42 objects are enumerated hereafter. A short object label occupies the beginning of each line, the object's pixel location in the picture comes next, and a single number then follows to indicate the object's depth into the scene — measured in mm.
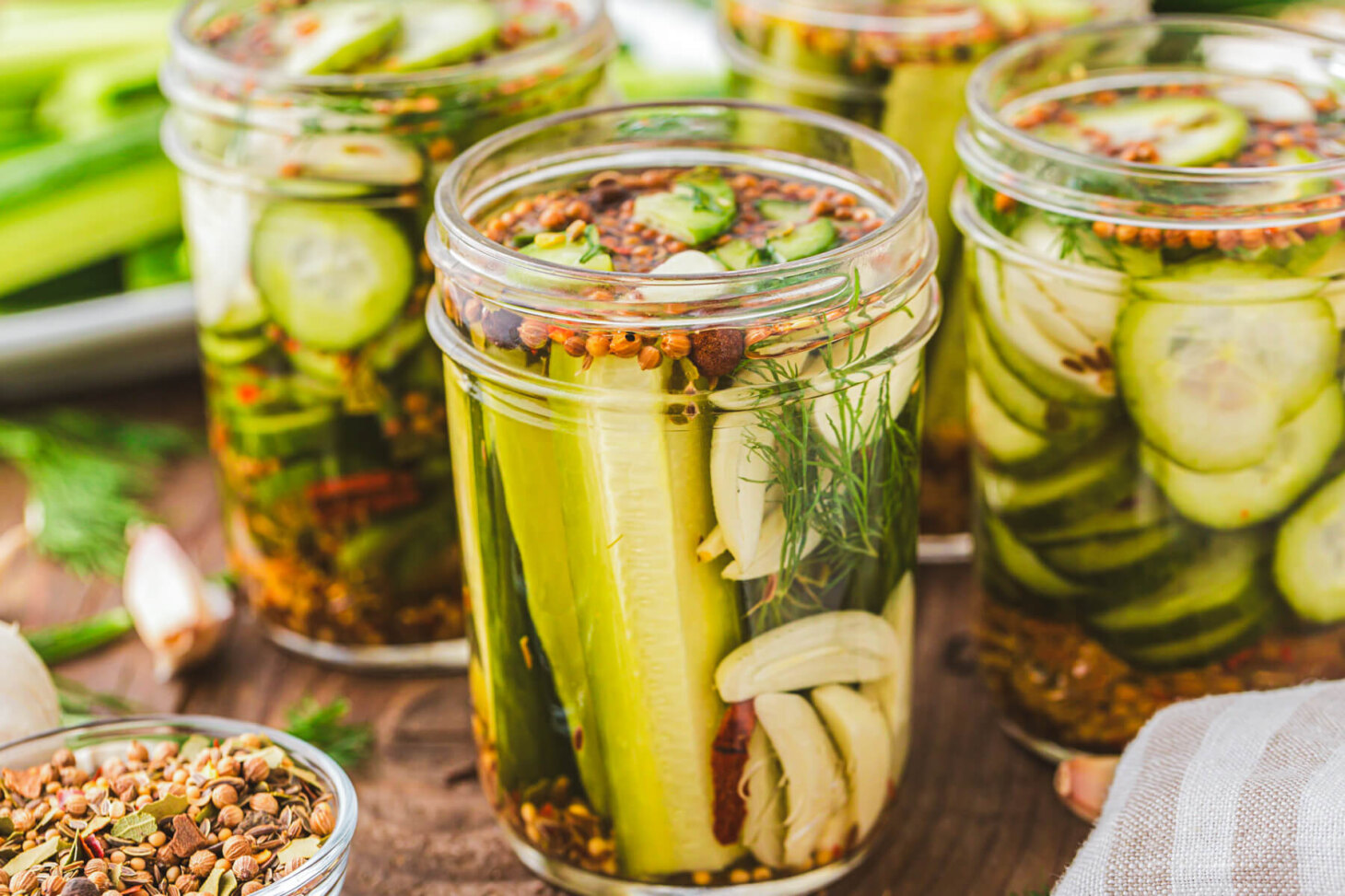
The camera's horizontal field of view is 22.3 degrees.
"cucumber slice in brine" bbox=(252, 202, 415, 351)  646
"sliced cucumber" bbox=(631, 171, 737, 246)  596
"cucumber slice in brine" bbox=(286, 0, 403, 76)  649
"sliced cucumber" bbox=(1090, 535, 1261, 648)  618
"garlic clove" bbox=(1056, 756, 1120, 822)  625
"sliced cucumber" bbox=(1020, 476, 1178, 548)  619
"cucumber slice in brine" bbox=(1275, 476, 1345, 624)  614
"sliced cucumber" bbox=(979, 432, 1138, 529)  619
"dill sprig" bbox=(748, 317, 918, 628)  577
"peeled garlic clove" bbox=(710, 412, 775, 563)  573
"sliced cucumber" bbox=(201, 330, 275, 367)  666
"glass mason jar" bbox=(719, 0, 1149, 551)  679
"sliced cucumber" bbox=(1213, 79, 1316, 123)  647
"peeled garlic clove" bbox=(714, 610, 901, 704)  589
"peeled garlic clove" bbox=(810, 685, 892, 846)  601
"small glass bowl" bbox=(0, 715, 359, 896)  594
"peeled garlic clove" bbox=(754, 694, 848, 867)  594
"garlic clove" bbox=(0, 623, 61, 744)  619
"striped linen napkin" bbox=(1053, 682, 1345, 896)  569
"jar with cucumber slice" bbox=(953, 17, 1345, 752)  600
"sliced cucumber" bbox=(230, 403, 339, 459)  667
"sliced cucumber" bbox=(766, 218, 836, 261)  590
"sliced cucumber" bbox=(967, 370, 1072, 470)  628
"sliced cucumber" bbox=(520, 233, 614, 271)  585
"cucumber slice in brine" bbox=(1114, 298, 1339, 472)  601
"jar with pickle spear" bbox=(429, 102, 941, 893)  572
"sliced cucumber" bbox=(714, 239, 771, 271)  587
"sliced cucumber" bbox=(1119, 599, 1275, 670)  622
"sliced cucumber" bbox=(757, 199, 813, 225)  608
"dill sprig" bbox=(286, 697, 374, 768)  659
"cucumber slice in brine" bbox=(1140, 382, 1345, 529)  608
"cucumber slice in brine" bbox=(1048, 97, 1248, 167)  622
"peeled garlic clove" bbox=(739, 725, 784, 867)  595
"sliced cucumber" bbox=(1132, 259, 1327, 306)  599
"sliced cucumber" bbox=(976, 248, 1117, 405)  615
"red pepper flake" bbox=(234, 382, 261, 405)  672
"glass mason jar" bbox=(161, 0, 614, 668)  642
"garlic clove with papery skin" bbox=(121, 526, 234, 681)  680
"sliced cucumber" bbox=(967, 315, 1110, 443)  619
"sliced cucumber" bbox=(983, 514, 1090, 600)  636
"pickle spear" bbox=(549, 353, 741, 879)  575
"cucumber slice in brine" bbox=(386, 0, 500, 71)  650
